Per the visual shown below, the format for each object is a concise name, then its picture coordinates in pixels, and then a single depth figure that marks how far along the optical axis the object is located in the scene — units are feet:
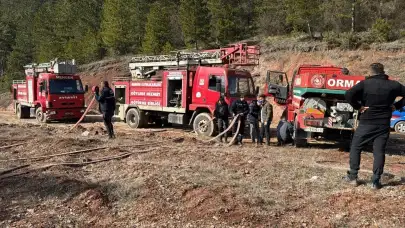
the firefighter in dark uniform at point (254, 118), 38.55
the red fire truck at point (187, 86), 45.09
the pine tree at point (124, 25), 138.41
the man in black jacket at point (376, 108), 18.51
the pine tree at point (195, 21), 113.25
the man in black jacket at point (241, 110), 38.89
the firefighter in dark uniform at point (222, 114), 40.55
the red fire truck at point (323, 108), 32.30
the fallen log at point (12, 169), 25.22
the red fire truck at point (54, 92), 61.82
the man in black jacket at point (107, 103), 38.94
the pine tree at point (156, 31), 120.57
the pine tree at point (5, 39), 223.51
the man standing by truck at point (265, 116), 38.42
